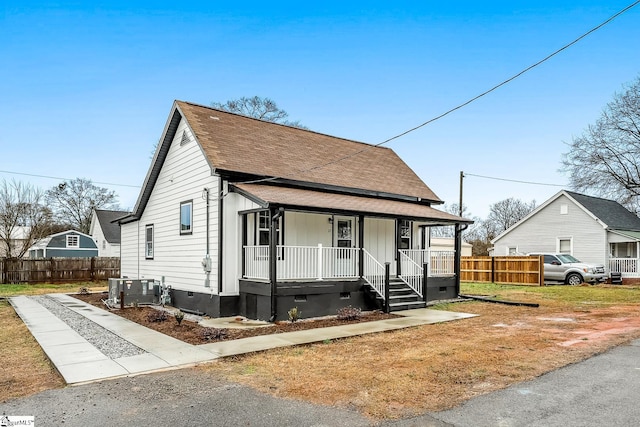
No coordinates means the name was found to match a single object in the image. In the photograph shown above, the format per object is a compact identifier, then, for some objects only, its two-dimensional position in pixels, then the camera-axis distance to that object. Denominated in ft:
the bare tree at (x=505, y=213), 210.18
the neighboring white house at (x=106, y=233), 128.47
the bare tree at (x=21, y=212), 95.20
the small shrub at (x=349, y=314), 37.96
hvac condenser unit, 49.24
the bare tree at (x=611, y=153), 102.22
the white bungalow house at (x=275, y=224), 39.96
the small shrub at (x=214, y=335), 29.82
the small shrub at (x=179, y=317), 34.61
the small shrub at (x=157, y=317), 38.01
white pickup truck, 78.84
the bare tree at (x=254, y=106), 110.22
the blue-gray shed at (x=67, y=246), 134.41
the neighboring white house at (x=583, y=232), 87.03
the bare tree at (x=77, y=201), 164.35
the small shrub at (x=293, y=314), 36.63
